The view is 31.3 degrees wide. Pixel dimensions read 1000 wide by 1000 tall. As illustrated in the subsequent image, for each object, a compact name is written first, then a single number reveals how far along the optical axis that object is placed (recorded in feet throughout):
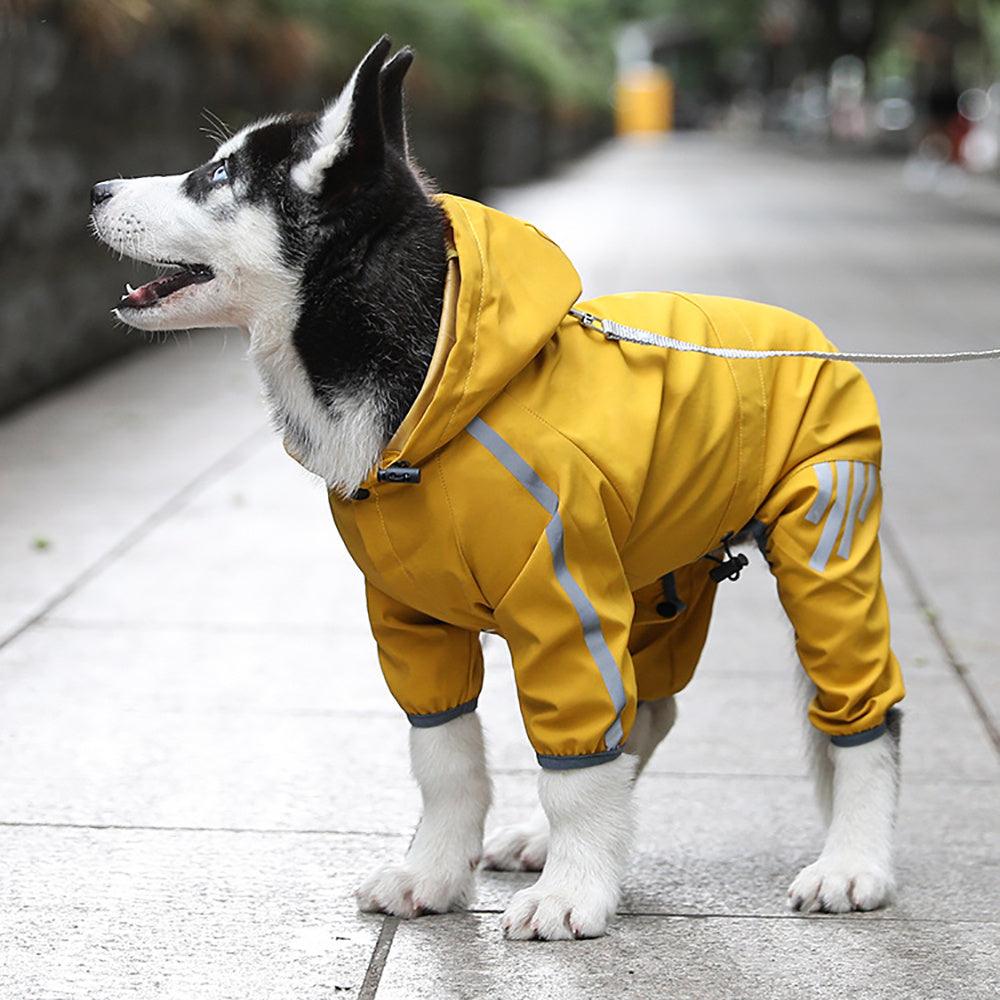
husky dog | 11.26
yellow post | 278.67
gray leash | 11.86
